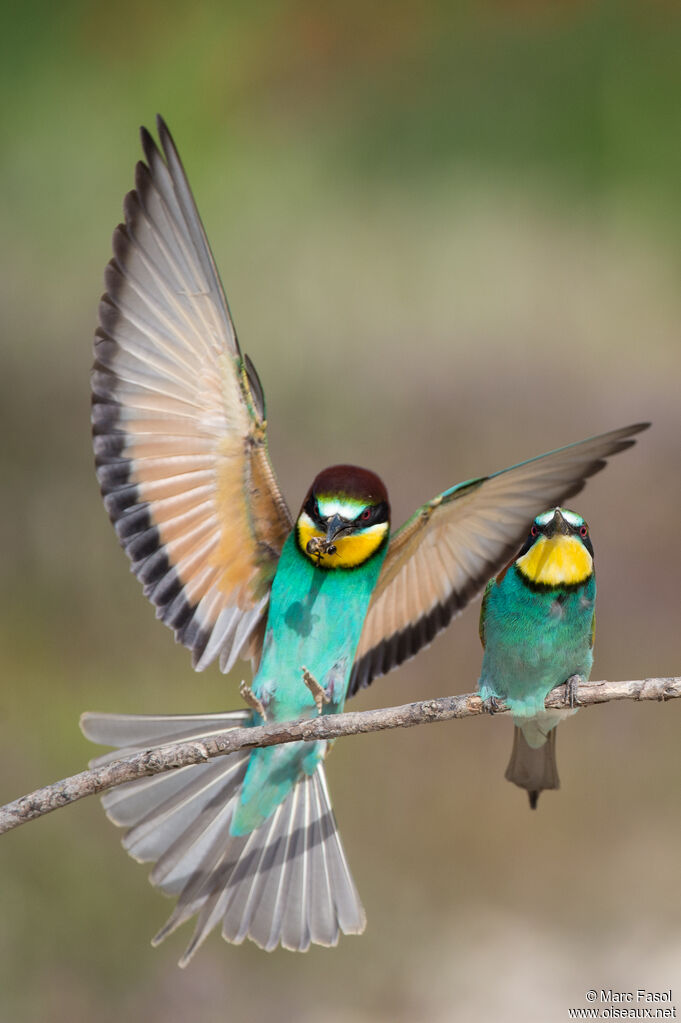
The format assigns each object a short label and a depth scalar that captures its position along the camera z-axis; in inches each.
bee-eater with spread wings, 260.5
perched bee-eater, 258.7
